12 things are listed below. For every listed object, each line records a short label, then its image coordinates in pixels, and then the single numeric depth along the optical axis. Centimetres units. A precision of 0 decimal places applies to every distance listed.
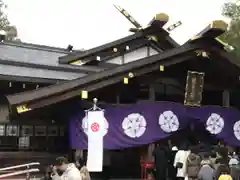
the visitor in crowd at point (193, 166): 919
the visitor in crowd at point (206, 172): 774
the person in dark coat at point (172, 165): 1237
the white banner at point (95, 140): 1145
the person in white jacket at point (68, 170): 710
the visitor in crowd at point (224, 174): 720
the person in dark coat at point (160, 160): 1175
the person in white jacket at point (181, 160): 1115
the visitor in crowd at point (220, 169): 732
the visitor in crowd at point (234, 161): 971
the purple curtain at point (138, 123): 1217
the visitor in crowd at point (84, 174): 812
